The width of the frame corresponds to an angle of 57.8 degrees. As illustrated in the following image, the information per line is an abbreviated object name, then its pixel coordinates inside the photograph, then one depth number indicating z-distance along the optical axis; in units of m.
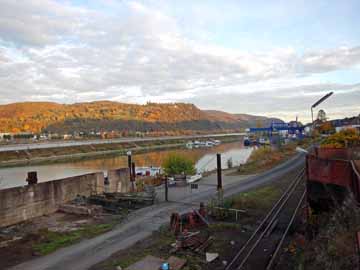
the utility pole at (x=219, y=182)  18.83
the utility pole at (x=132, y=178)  26.62
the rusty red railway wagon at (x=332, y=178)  9.50
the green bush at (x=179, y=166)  33.88
